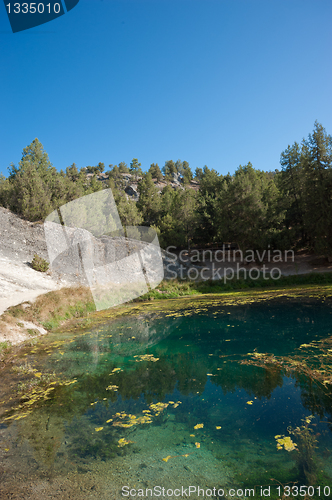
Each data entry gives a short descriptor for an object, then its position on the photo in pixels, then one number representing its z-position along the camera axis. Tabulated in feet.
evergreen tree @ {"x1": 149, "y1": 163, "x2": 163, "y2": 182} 335.88
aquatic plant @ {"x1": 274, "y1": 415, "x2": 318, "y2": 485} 11.62
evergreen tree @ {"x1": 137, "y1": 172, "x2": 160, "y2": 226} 148.46
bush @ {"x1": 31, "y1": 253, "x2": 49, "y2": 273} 67.10
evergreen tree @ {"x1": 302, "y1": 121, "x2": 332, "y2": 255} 90.53
